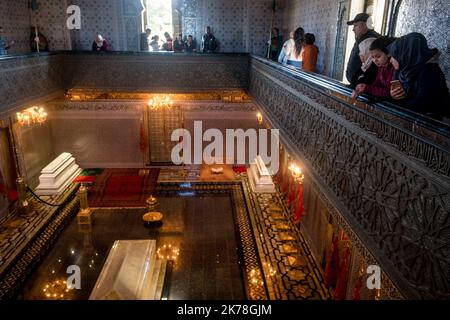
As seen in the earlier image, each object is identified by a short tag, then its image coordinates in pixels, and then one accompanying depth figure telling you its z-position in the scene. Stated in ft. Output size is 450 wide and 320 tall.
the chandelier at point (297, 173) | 21.86
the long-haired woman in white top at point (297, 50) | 24.91
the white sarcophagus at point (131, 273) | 16.31
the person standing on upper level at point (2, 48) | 28.19
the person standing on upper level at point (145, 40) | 38.58
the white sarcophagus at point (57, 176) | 30.30
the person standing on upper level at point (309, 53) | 23.31
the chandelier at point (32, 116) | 29.63
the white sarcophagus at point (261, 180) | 31.01
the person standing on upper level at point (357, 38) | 11.57
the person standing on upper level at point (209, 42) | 38.75
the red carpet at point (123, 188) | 30.14
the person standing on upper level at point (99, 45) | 34.76
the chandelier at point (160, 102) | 35.86
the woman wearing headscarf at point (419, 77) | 8.13
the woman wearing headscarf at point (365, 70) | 10.15
